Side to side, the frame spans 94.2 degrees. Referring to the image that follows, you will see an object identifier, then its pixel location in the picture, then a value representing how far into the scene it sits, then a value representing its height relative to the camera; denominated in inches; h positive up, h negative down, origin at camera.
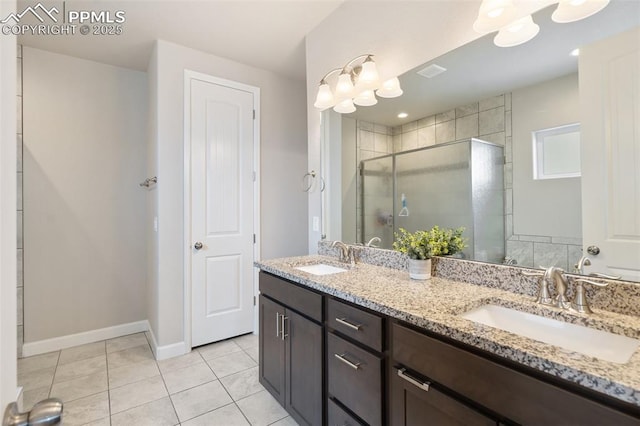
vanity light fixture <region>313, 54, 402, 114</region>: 72.3 +32.8
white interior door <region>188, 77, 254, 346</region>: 106.4 +1.6
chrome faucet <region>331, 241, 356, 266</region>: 79.0 -10.8
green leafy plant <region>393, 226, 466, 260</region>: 59.6 -6.2
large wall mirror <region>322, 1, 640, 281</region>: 40.6 +11.9
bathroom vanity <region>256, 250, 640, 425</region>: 27.4 -17.8
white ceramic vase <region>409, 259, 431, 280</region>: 59.6 -11.2
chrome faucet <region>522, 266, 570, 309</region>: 42.1 -10.8
